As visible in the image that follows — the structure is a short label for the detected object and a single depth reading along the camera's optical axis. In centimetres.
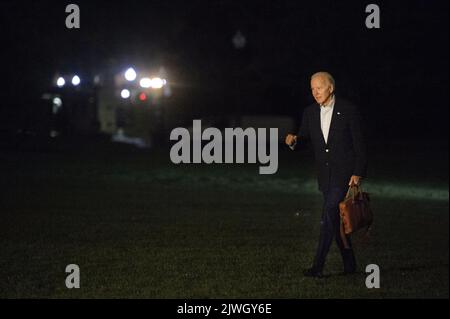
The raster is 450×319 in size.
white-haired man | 1608
